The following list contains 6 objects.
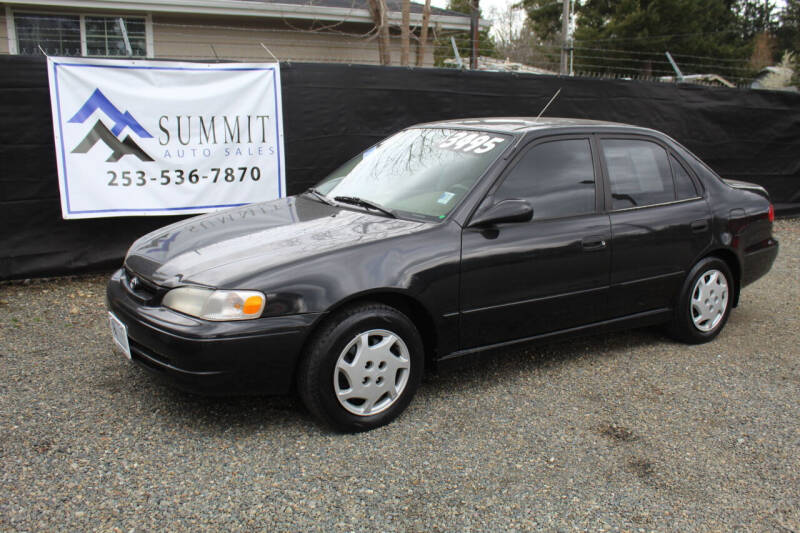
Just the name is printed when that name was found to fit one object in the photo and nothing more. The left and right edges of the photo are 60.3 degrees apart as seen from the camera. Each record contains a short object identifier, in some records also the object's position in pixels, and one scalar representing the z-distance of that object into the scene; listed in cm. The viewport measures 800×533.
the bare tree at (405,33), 1048
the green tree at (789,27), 3188
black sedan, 325
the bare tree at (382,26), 1038
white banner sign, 584
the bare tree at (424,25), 1071
